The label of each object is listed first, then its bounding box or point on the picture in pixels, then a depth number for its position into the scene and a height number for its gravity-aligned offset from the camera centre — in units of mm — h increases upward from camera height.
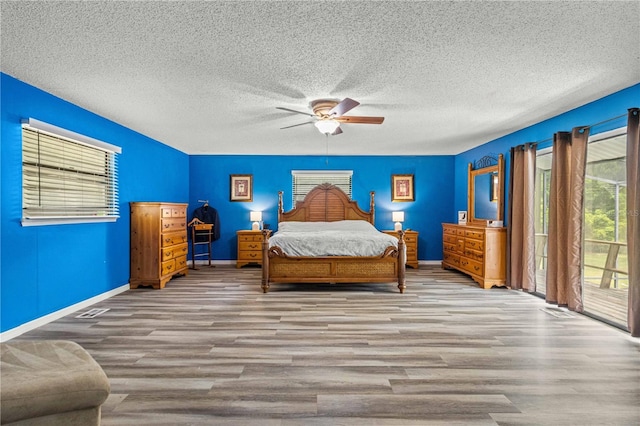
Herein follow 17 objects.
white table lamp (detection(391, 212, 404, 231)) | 7258 -195
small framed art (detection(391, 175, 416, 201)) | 7617 +482
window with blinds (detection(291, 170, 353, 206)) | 7570 +660
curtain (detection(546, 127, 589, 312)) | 3914 -111
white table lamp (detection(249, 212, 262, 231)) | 7348 -222
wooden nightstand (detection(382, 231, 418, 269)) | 7145 -803
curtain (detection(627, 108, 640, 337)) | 3172 -83
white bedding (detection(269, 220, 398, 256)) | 5219 -550
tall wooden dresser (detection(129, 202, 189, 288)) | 5289 -575
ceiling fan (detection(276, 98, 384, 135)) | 3736 +1062
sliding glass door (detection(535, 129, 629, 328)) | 5125 -212
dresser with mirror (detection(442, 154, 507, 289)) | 5438 -424
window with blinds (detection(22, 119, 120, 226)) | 3457 +361
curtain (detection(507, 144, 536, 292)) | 4934 -174
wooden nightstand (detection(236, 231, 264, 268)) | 7160 -818
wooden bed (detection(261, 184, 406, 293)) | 5160 -907
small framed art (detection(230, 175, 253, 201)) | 7609 +477
